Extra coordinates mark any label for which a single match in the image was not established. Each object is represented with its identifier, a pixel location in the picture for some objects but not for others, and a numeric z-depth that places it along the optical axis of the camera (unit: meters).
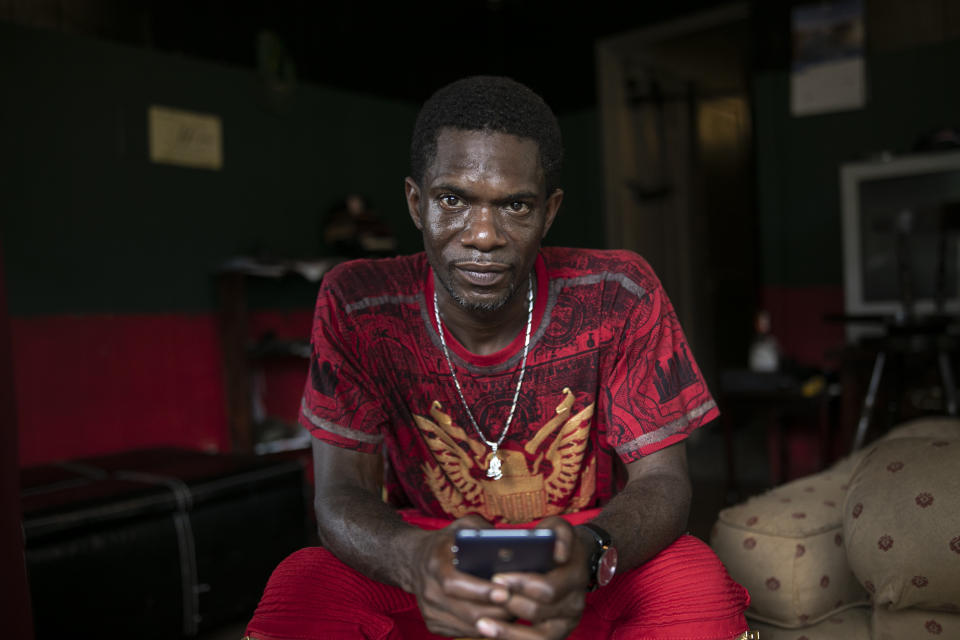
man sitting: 1.08
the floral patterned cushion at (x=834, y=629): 1.22
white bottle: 3.31
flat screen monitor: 2.83
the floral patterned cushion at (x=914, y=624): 1.14
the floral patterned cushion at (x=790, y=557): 1.26
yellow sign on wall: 3.88
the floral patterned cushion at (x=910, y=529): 1.11
